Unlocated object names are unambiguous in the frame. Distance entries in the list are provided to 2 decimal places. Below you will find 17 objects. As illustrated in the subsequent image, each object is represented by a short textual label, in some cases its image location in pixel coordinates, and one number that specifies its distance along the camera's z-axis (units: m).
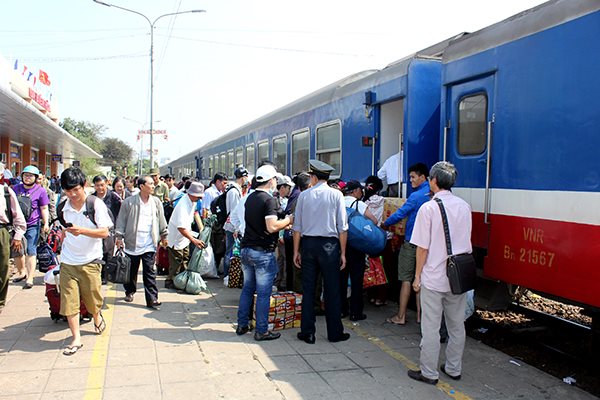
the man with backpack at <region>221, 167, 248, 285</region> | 7.86
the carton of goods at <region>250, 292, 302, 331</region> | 5.59
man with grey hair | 4.17
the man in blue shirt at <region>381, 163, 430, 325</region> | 5.48
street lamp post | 25.02
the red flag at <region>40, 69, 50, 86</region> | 32.69
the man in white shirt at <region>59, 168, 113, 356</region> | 4.78
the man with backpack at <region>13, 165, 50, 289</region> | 7.37
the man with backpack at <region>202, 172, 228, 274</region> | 8.61
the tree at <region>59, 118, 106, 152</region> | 69.56
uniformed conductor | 5.16
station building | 14.14
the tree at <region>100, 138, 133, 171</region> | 84.12
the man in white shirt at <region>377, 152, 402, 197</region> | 6.48
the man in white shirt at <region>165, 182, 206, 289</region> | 6.85
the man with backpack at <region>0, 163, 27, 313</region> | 5.96
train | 3.86
